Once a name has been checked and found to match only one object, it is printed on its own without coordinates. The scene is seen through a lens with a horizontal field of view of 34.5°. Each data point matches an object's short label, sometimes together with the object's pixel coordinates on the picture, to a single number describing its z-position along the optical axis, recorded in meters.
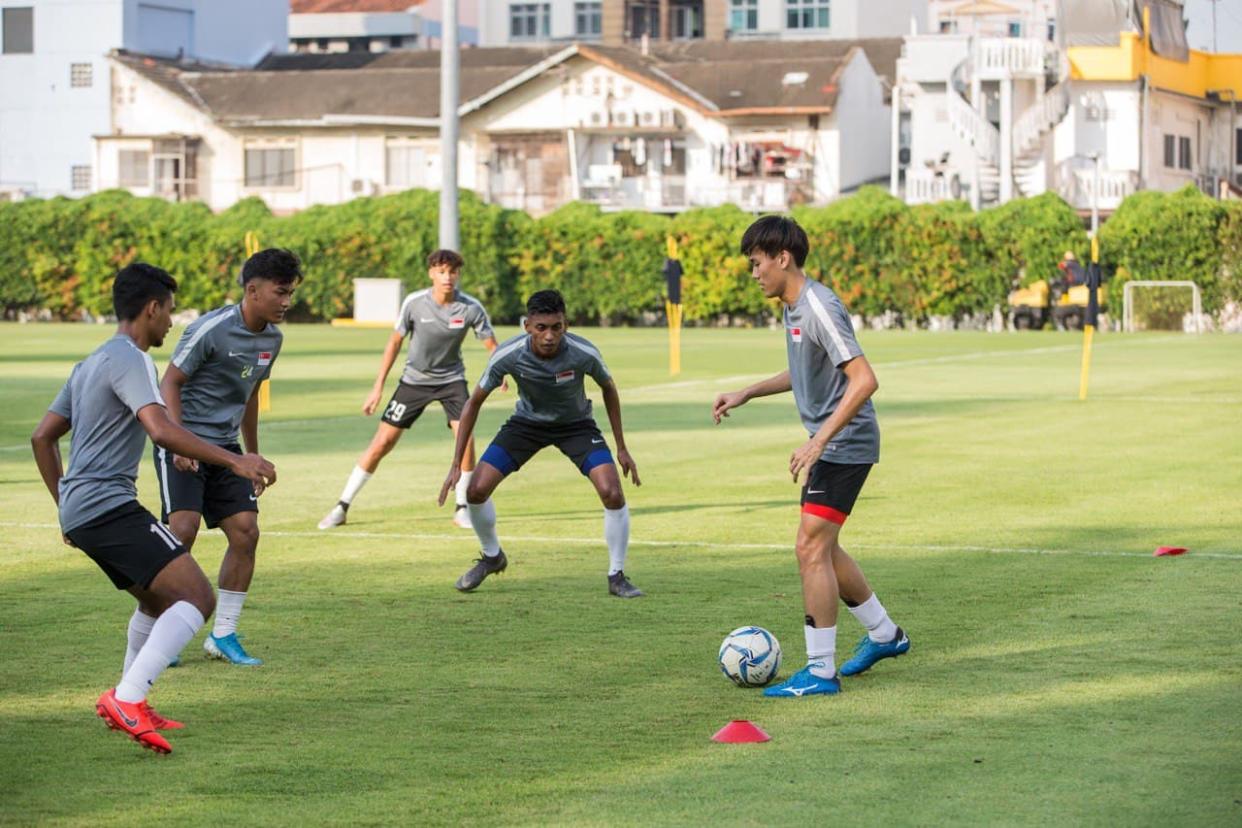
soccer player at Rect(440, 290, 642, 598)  11.61
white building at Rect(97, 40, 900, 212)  71.25
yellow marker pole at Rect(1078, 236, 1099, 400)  26.50
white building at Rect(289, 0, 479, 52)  106.31
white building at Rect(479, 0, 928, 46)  93.94
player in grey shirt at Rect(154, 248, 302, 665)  9.55
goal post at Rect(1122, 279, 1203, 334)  52.28
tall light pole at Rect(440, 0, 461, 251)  39.28
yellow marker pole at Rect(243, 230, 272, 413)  23.86
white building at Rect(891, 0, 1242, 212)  66.75
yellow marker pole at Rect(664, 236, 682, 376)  33.22
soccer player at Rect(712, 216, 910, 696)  8.70
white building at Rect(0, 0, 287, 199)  79.44
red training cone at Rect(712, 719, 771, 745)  7.85
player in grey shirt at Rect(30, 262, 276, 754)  7.68
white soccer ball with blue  8.90
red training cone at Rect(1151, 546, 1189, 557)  13.20
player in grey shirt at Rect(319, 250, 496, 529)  15.41
